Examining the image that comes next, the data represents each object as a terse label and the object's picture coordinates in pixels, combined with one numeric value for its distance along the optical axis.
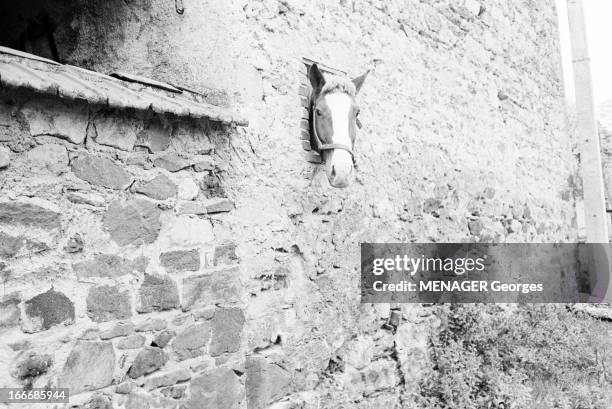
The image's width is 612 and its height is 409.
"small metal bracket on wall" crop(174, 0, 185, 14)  2.94
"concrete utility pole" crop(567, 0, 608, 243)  6.82
